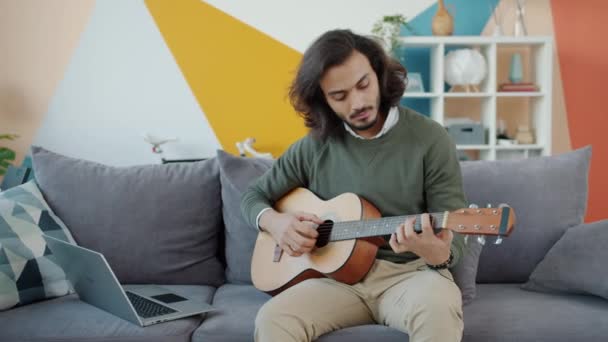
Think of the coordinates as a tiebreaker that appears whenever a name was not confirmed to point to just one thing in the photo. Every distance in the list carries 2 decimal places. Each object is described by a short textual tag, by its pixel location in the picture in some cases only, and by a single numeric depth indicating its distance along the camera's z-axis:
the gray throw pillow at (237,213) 2.11
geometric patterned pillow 1.87
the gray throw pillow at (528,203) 1.98
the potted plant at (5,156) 3.38
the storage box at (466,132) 3.64
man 1.51
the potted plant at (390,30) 3.53
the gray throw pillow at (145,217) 2.12
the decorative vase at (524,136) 3.67
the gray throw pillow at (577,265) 1.74
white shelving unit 3.58
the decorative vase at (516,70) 3.71
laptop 1.63
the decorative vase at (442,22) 3.64
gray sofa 1.67
